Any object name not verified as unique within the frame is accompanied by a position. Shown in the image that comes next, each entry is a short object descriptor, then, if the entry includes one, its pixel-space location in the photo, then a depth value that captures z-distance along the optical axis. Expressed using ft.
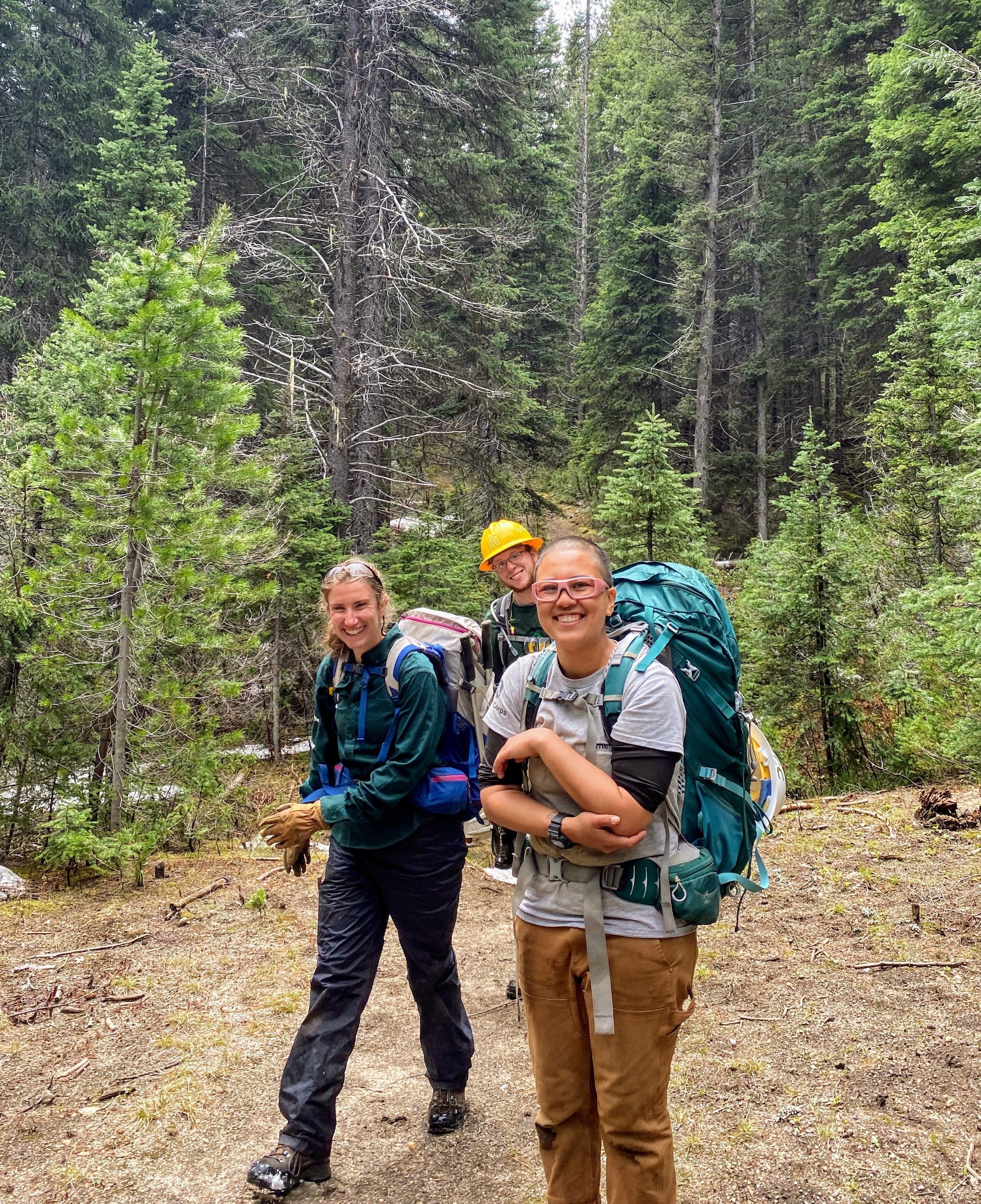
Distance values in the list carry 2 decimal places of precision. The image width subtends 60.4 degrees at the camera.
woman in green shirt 10.63
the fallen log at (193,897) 21.40
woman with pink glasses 7.15
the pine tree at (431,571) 44.68
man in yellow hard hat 15.83
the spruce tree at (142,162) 50.57
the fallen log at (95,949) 18.83
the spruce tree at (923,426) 39.60
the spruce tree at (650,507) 32.89
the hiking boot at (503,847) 8.86
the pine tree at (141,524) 25.34
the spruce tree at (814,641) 32.58
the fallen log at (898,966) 16.19
